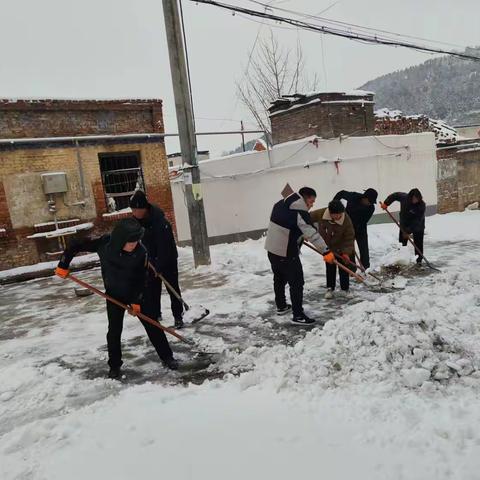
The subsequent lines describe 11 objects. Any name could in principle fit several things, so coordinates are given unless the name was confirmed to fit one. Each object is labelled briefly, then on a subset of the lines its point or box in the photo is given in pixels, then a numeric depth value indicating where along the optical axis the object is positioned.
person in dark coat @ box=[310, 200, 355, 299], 6.00
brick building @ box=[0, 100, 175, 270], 9.32
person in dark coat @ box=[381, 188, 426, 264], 7.29
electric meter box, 9.48
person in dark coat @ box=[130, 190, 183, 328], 4.74
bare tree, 23.48
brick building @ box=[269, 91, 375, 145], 11.77
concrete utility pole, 7.96
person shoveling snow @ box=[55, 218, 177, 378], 3.65
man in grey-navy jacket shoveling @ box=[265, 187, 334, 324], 4.91
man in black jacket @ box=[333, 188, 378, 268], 6.47
